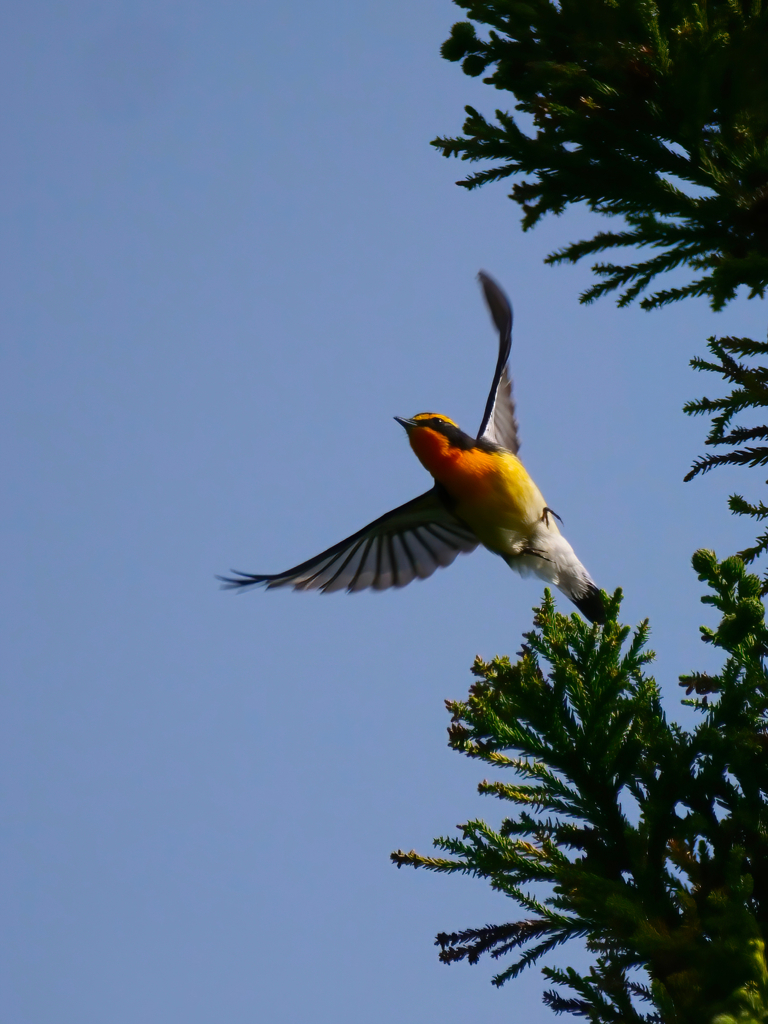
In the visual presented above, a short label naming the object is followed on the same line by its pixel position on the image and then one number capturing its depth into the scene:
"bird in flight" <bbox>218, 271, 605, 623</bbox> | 9.91
